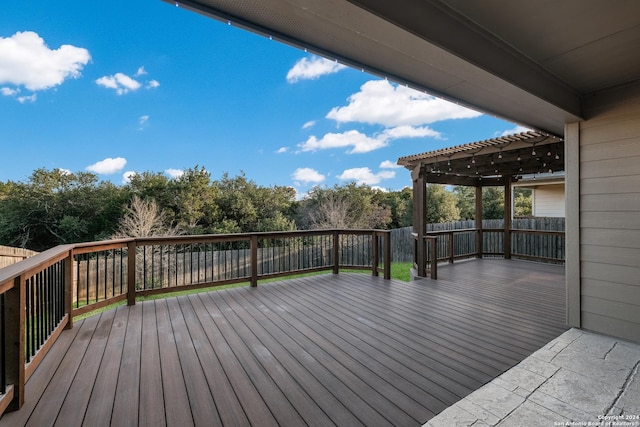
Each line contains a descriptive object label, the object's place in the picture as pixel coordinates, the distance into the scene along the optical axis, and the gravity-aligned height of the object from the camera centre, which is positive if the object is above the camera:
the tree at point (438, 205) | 15.74 +0.54
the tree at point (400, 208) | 15.96 +0.39
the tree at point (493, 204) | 16.19 +0.61
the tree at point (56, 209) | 11.62 +0.31
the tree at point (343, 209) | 14.70 +0.32
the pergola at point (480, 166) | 5.11 +1.14
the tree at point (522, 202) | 17.14 +0.77
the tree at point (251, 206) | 14.35 +0.50
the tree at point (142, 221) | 11.55 -0.22
